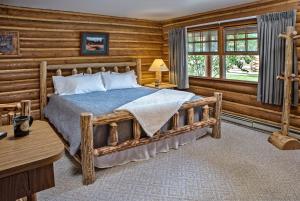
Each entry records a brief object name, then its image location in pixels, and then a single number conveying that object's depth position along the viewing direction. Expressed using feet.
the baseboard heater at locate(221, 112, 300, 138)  13.28
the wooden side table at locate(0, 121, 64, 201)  3.32
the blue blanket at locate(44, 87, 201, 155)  9.27
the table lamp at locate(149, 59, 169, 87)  18.19
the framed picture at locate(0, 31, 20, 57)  13.44
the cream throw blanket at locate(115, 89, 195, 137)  9.93
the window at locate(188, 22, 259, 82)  14.69
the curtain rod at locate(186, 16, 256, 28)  13.92
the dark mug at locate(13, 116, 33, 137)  4.51
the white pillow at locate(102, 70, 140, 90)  16.02
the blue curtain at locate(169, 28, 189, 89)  18.13
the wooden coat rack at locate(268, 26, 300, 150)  11.21
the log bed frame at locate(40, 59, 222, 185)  8.44
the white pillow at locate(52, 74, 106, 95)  14.40
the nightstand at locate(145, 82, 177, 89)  17.93
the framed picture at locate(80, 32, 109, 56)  16.26
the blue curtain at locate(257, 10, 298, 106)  12.26
